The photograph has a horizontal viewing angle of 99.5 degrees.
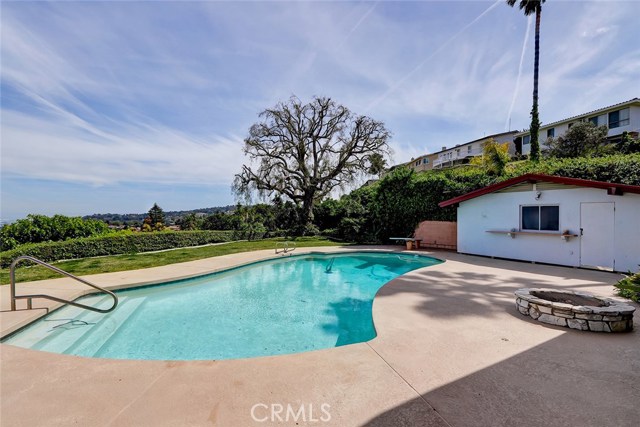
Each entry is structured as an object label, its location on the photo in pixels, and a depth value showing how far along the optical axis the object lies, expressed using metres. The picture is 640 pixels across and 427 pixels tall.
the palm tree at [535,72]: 19.05
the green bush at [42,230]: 10.06
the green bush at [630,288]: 5.04
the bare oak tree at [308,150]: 20.23
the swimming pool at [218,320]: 4.33
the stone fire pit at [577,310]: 3.70
